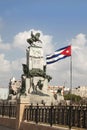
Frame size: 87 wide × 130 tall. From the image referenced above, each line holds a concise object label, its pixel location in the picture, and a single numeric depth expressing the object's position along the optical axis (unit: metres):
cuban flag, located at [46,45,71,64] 29.92
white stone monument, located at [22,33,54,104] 27.94
